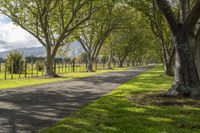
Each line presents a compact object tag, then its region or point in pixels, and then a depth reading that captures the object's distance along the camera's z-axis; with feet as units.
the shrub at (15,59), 140.55
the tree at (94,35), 180.34
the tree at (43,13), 118.83
